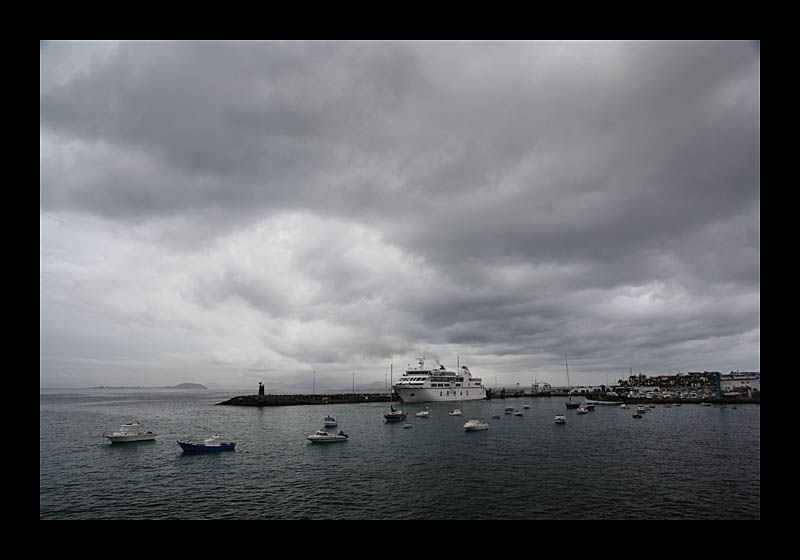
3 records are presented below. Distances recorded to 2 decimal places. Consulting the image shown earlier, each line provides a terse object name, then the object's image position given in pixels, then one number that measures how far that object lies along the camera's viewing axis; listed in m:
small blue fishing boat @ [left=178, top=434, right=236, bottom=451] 39.78
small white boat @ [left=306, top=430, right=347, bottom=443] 45.22
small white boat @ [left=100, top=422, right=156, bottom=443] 45.75
